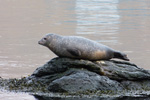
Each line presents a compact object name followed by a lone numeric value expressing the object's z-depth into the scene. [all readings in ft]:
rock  64.59
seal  71.36
